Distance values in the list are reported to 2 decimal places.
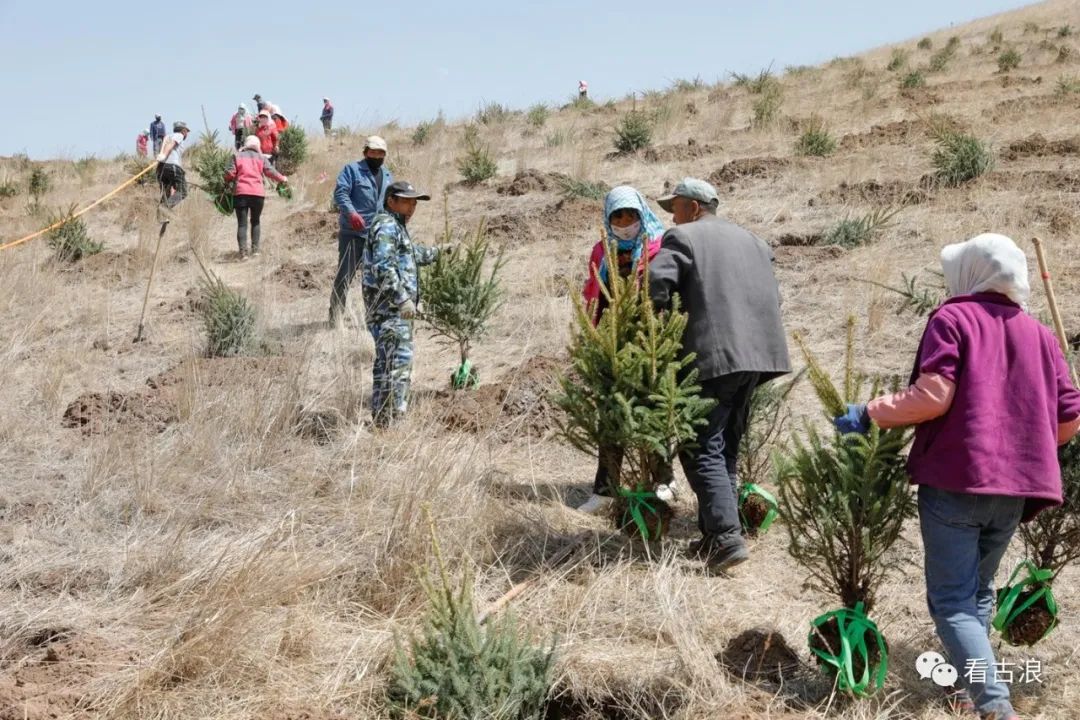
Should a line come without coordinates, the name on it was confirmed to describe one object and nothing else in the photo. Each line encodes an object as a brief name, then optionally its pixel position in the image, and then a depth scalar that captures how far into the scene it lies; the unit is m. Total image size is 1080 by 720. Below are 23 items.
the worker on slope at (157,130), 22.92
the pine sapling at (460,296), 6.81
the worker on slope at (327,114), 24.84
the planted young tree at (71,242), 12.31
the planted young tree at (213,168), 14.67
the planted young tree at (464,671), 3.35
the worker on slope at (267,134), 15.72
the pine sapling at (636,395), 4.12
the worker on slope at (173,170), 13.35
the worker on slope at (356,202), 8.36
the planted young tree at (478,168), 14.22
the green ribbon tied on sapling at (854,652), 3.26
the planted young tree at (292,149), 18.45
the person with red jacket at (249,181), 11.17
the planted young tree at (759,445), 4.84
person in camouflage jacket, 6.10
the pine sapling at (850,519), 3.32
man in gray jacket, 4.22
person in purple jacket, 3.08
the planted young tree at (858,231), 9.00
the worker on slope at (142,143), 23.27
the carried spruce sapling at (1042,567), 3.44
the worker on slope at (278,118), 17.55
